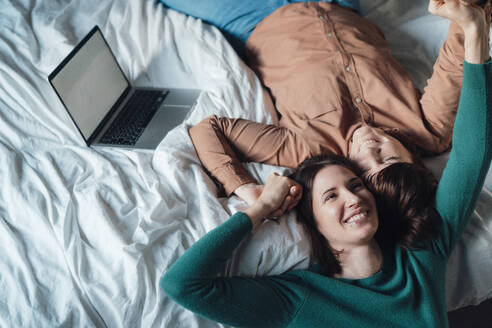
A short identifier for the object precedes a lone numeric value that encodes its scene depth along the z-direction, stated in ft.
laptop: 4.22
